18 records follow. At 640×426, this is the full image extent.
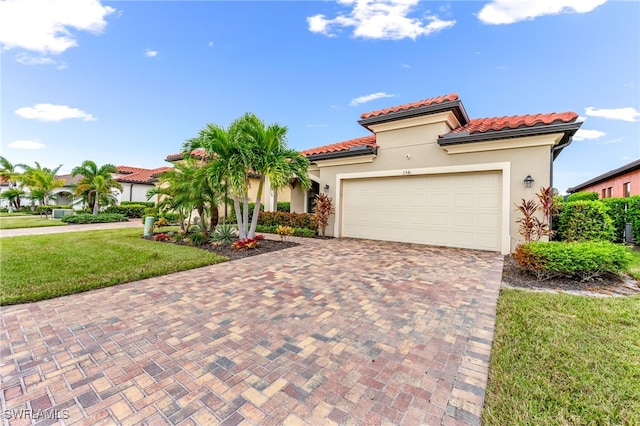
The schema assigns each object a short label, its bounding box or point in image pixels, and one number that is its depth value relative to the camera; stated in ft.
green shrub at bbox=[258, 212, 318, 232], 40.91
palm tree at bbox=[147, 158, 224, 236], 30.83
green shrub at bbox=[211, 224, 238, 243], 31.68
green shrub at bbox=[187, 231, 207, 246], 31.85
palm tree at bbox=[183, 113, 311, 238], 28.25
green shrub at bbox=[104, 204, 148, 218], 70.84
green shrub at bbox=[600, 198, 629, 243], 34.32
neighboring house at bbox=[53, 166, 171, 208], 86.38
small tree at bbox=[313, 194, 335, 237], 38.45
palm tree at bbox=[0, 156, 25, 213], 95.32
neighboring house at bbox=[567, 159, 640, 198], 49.74
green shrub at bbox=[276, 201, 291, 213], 54.66
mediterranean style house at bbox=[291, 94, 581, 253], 26.96
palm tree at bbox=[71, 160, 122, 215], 62.28
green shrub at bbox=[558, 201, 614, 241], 23.34
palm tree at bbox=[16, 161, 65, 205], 78.59
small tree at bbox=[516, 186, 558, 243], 25.21
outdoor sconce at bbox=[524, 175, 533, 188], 26.61
